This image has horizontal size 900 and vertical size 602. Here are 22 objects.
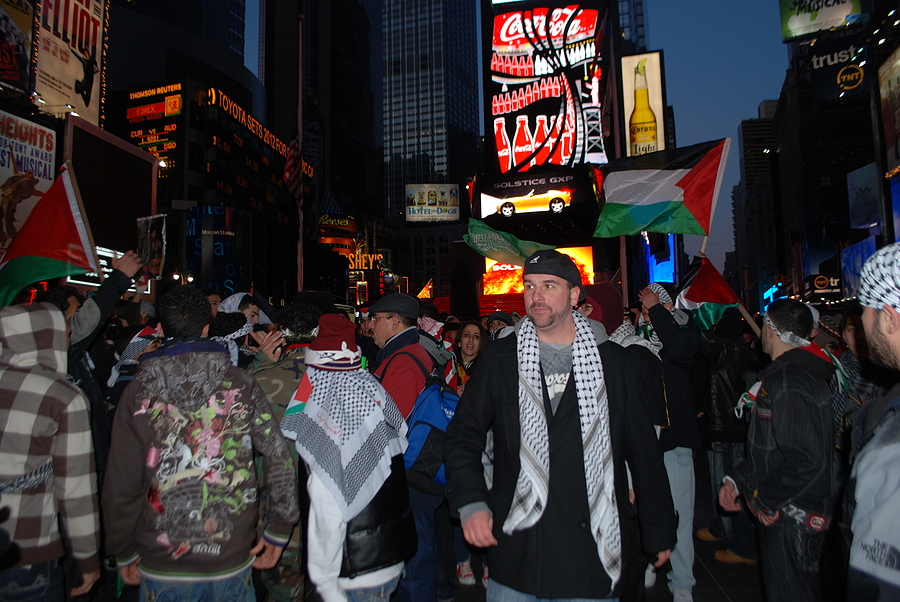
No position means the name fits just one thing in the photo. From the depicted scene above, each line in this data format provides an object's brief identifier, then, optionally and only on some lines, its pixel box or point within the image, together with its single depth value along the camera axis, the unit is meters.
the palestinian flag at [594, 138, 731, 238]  6.66
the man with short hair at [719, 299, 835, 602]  3.27
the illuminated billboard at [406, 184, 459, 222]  60.69
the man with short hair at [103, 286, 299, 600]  2.74
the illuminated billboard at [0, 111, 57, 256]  15.62
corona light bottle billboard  31.58
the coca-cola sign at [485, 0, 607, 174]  32.81
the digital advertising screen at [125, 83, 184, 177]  59.38
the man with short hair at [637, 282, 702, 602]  4.45
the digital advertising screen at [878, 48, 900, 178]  17.94
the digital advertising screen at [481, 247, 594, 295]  31.79
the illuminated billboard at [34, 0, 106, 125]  20.80
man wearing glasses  3.71
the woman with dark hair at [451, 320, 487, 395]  6.70
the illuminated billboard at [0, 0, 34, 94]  17.47
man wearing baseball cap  2.62
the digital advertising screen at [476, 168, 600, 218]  31.14
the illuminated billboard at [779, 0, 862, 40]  54.69
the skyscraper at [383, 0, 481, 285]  154.50
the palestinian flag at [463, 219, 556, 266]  6.76
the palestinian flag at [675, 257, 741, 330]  5.91
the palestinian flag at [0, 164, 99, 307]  4.57
